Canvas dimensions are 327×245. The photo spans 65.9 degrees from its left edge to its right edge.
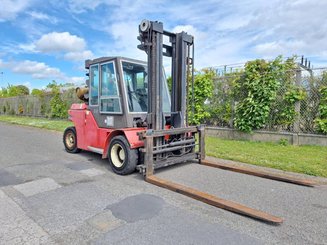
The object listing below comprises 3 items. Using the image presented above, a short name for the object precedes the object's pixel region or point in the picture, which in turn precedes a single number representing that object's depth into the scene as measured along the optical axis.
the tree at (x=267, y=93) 8.08
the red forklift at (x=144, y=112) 4.97
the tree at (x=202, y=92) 10.03
